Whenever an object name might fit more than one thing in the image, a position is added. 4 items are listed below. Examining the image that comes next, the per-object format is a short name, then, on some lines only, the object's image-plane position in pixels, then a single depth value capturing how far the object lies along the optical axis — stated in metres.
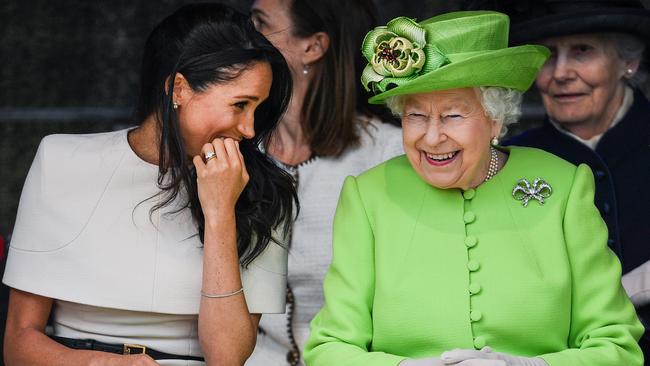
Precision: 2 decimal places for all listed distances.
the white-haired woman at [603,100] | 9.95
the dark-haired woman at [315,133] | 10.43
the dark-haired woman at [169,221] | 8.50
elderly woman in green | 8.02
